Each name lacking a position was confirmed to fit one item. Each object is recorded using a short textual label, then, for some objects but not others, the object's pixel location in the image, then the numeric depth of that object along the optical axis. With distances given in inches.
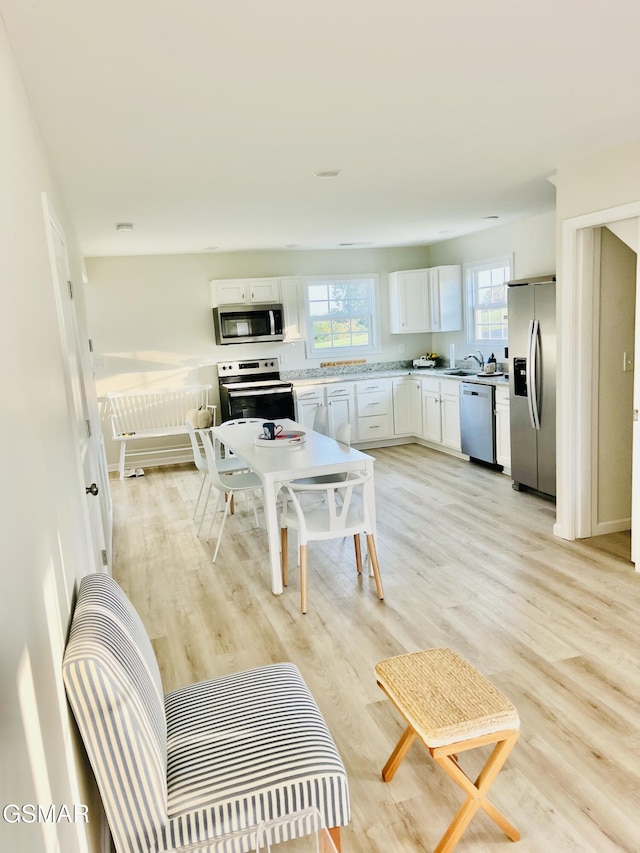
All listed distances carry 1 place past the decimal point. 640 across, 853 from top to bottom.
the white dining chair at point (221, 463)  185.9
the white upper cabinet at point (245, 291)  278.7
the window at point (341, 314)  301.1
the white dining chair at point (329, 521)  134.0
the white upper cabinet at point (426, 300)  285.9
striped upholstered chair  54.5
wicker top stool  68.4
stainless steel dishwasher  233.5
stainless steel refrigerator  186.7
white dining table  139.6
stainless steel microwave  276.2
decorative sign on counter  305.1
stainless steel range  269.6
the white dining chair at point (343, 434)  177.8
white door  102.1
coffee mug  171.9
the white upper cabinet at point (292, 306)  286.5
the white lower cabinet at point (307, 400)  279.9
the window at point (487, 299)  259.0
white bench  273.3
